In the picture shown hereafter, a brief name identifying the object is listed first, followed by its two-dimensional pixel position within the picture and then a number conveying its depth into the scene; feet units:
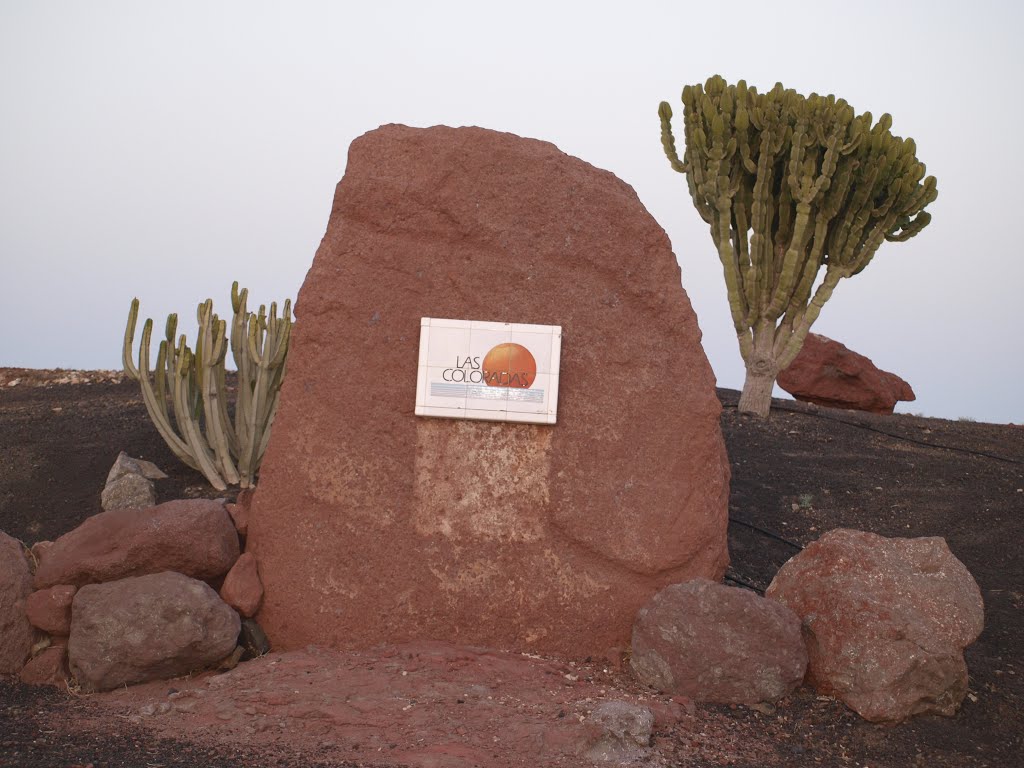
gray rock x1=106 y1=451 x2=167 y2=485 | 25.45
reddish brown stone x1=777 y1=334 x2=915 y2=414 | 45.47
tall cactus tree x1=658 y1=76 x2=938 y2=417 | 33.55
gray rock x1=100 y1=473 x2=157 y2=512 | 24.43
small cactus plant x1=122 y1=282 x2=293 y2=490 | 25.39
